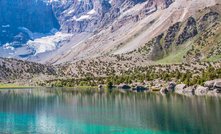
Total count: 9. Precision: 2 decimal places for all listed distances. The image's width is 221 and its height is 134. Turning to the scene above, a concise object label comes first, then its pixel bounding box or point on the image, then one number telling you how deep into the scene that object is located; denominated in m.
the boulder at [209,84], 84.92
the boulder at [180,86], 95.57
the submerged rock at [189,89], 89.65
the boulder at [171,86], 101.69
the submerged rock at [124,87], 122.80
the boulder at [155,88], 102.78
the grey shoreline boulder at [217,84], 81.62
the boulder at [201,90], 83.46
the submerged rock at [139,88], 112.28
